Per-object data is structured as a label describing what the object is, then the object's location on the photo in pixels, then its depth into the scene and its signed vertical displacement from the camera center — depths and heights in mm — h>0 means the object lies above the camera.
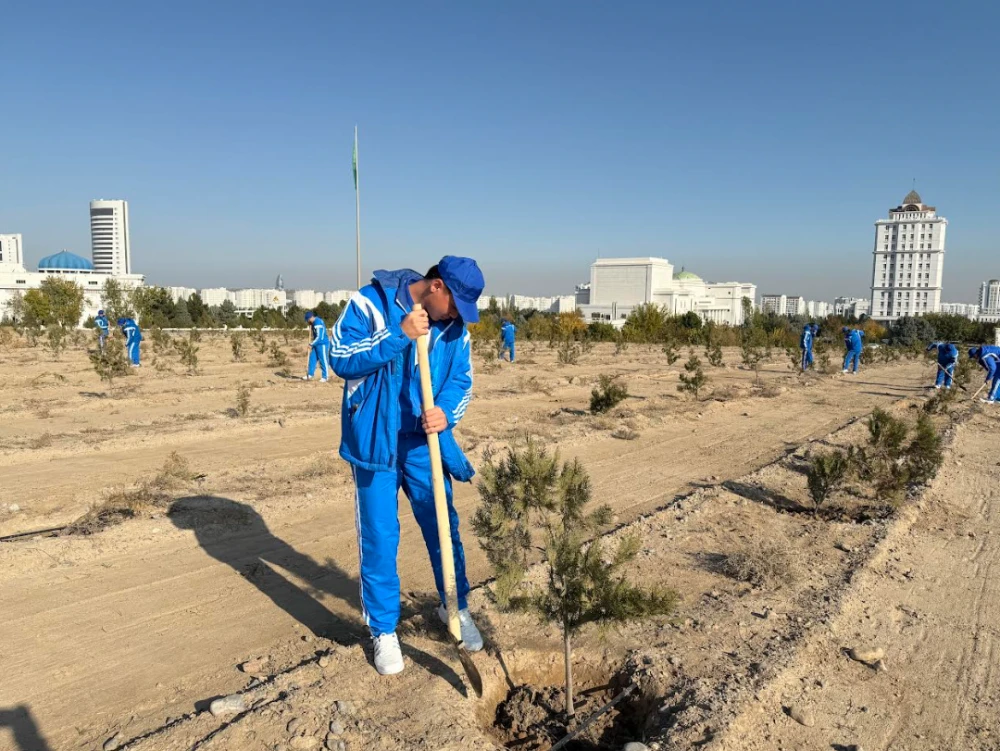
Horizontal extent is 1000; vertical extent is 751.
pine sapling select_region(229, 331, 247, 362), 21127 -1347
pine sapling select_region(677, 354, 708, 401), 13589 -1412
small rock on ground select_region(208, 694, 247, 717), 2812 -1662
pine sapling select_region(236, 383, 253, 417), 10742 -1508
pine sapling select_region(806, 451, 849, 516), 5973 -1417
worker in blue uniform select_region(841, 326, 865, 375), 20234 -871
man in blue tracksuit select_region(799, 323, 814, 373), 19625 -862
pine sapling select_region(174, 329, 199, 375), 16845 -1268
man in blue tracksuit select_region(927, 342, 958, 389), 15688 -977
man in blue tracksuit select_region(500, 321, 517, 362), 22031 -765
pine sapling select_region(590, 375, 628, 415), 11195 -1406
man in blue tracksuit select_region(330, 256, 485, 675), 2924 -393
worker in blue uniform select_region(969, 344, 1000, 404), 13828 -933
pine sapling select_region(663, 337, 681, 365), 19859 -1281
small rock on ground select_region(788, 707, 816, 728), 2934 -1752
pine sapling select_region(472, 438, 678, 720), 2893 -1090
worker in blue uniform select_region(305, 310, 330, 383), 14344 -794
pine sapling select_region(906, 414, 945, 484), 6891 -1419
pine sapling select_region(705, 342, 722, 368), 22070 -1414
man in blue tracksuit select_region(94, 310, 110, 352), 19422 -568
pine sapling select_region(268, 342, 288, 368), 19998 -1509
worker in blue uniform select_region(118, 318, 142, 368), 18031 -768
